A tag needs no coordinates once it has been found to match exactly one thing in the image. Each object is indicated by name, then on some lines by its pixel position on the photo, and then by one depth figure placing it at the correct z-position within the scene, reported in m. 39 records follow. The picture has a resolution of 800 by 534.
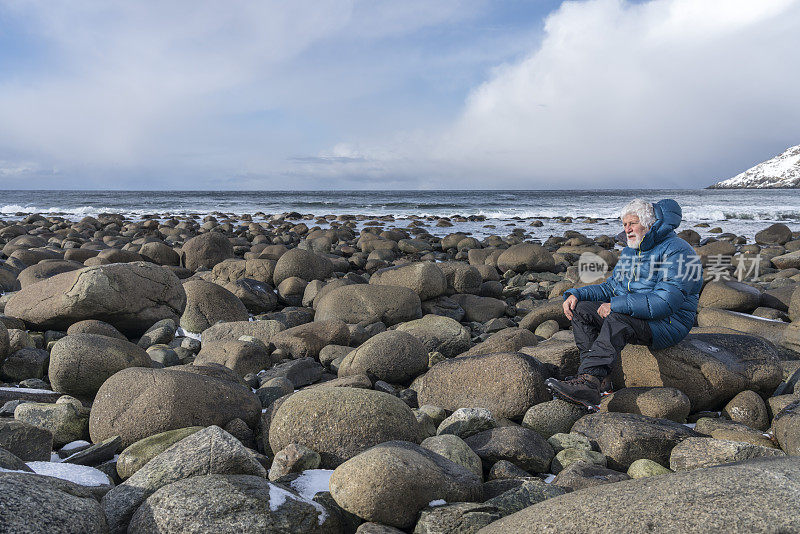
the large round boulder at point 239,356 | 5.82
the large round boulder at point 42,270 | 9.04
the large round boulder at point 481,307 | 8.97
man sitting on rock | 4.43
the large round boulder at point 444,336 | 6.62
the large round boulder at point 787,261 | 13.06
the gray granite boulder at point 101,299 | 6.62
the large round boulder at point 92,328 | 6.36
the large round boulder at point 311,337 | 6.41
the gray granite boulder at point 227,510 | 2.43
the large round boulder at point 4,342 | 5.46
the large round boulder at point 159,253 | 12.40
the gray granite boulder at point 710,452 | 3.48
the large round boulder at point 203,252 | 12.57
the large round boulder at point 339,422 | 3.56
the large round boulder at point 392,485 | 2.74
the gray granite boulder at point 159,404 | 3.86
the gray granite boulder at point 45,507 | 2.10
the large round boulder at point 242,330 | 6.91
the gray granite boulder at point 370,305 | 7.89
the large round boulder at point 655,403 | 4.38
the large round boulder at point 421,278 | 8.98
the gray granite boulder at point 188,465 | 2.79
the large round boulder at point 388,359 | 5.47
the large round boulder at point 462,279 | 9.82
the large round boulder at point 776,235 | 19.69
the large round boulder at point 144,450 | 3.38
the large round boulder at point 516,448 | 3.71
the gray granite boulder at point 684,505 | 2.14
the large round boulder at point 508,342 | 5.96
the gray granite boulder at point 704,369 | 4.69
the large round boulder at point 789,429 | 3.72
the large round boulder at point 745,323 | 6.69
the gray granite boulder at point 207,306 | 7.67
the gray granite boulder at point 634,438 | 3.84
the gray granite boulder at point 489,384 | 4.56
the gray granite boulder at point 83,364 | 4.85
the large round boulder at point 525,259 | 12.97
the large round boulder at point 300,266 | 10.59
